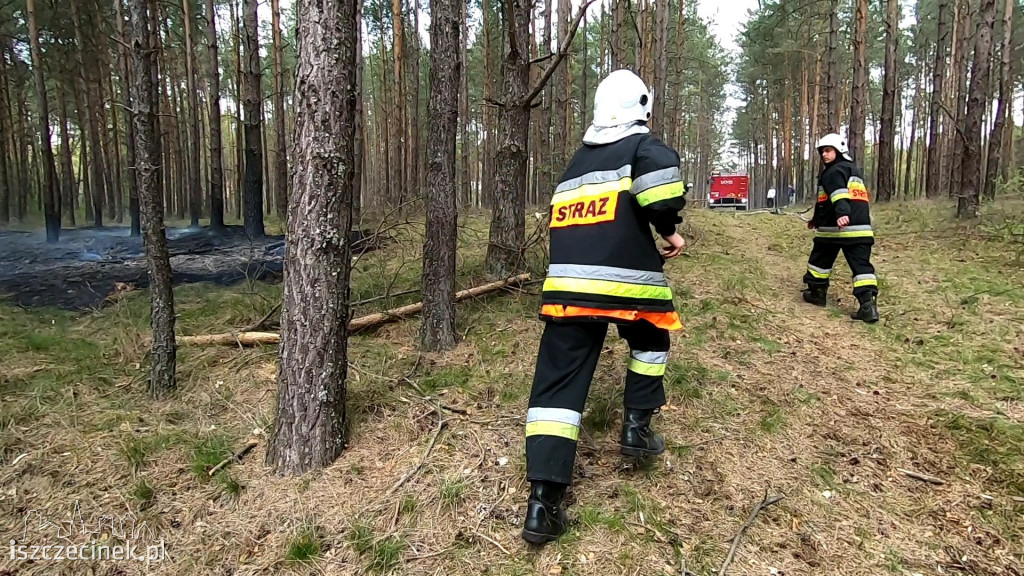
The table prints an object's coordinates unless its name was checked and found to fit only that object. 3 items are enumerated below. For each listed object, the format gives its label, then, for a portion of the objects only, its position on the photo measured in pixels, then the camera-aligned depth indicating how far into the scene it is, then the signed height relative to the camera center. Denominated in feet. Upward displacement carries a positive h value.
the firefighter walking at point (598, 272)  7.50 -0.62
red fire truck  85.46 +7.04
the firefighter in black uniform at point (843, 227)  16.65 +0.14
